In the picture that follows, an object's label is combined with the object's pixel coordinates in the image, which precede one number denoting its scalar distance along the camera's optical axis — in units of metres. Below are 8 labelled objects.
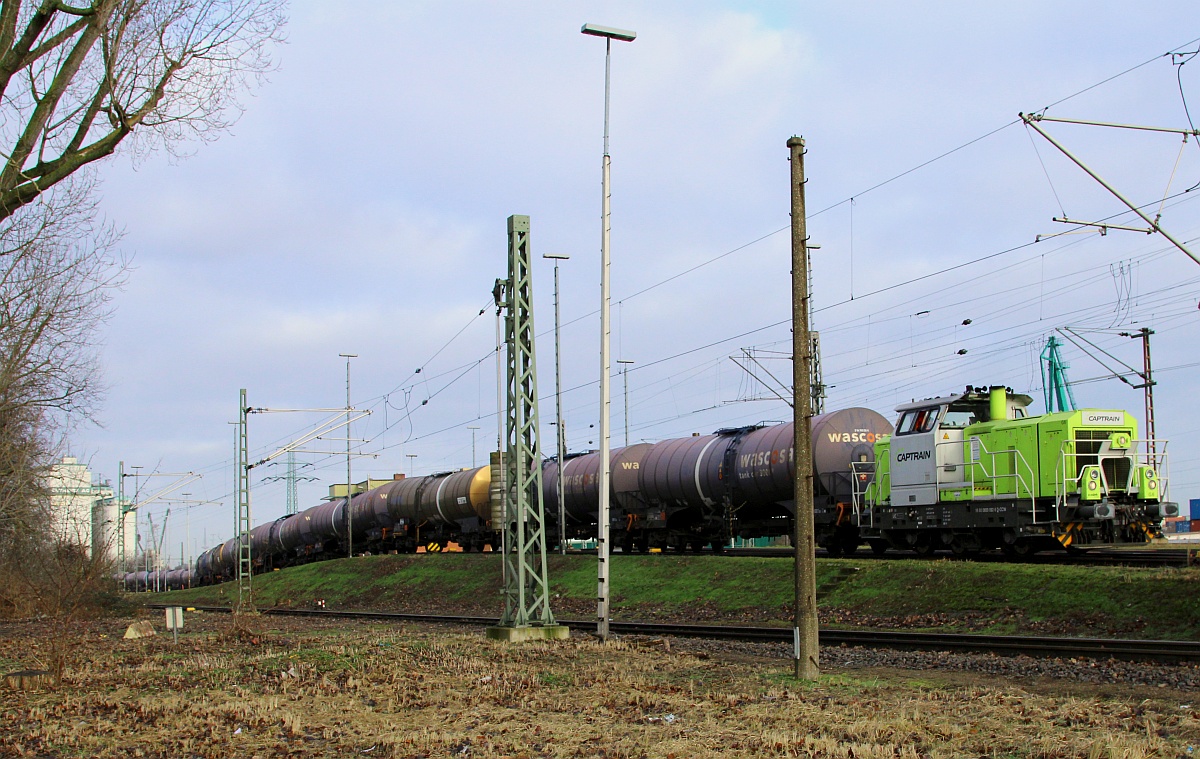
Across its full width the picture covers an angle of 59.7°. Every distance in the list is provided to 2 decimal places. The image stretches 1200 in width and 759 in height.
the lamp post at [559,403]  29.81
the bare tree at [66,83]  12.11
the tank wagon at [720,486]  25.97
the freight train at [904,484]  20.03
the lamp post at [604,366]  17.92
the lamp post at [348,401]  42.54
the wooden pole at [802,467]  12.54
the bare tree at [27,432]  23.44
